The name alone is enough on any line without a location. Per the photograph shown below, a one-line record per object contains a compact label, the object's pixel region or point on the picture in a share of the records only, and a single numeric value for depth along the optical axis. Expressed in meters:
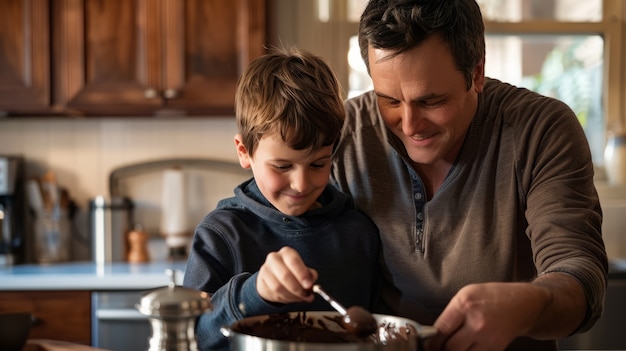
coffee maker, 3.32
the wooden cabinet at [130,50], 3.27
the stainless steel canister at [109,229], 3.39
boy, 1.50
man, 1.49
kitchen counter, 2.98
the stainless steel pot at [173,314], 0.94
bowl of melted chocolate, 0.93
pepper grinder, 3.38
